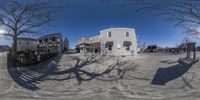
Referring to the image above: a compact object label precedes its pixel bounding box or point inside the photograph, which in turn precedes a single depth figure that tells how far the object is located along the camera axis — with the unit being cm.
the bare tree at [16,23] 612
